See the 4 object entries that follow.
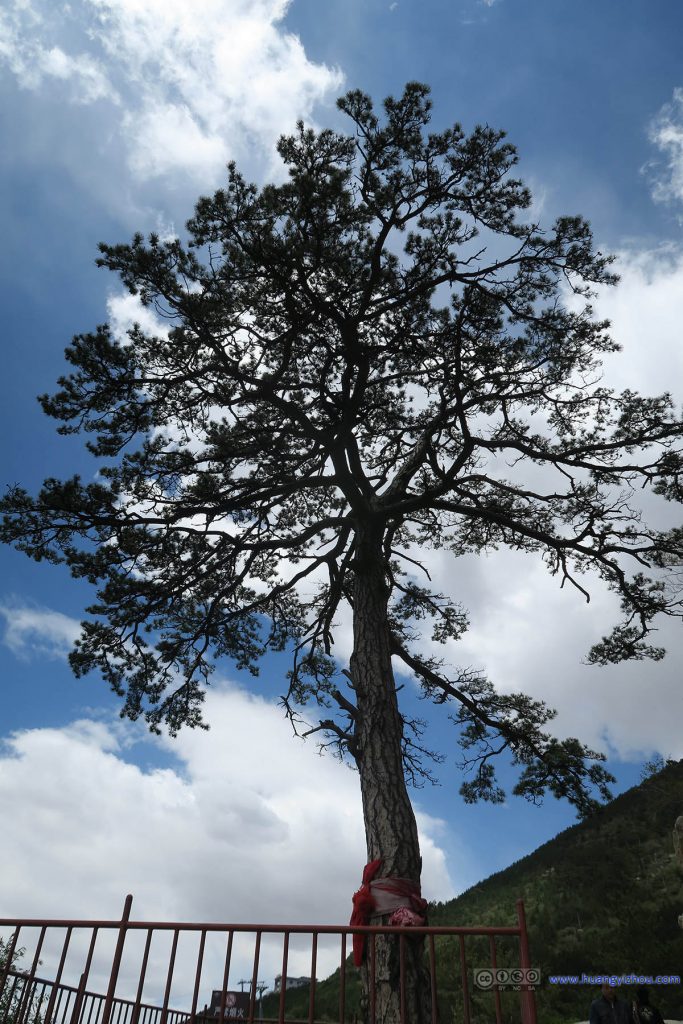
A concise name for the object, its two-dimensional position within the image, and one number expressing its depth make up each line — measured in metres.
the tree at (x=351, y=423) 6.73
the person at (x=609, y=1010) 7.23
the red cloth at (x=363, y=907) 5.31
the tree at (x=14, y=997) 4.62
